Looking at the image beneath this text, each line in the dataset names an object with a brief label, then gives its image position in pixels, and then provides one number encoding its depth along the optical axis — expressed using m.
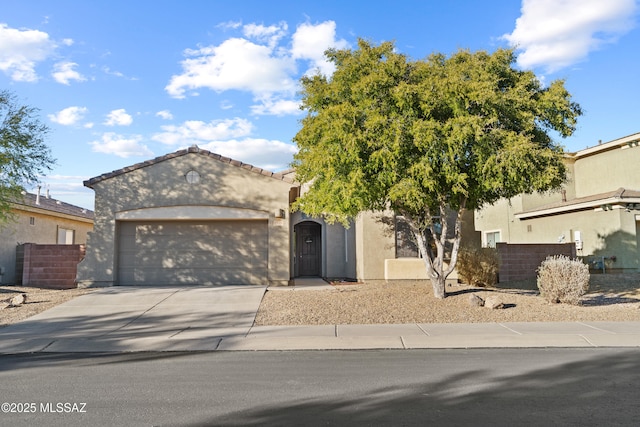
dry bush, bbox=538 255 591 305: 12.25
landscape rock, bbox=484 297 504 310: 11.94
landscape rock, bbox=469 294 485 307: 12.22
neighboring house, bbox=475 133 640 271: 19.58
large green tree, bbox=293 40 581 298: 10.84
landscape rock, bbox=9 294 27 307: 12.78
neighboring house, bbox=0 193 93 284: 18.39
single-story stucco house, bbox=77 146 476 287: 15.85
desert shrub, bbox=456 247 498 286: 15.83
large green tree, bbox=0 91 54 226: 14.53
